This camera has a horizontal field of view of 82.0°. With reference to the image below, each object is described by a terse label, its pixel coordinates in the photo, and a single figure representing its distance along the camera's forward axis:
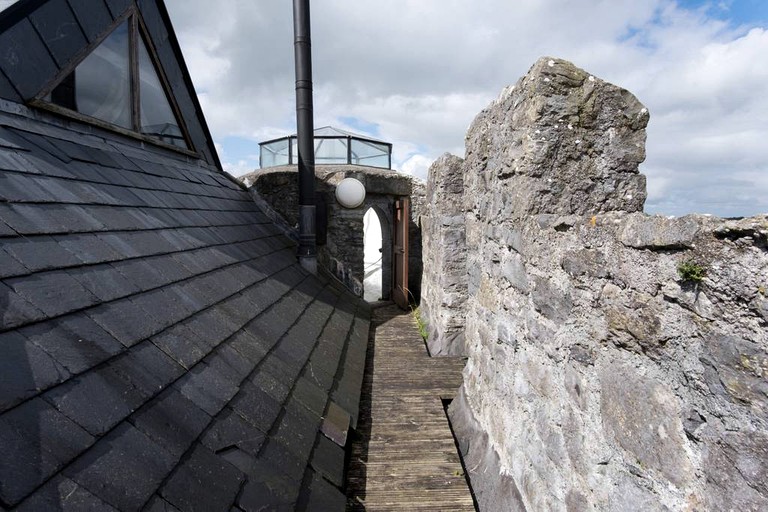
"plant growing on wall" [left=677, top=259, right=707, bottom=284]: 1.09
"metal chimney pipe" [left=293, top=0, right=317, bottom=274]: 5.29
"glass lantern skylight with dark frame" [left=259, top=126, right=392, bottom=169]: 8.60
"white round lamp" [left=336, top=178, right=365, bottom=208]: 7.59
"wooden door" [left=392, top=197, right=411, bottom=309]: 7.56
